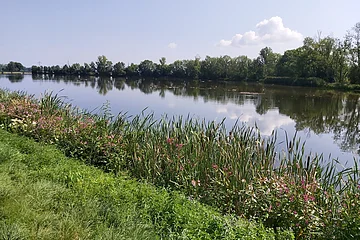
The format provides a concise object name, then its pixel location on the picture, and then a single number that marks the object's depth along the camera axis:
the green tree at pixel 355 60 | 34.97
